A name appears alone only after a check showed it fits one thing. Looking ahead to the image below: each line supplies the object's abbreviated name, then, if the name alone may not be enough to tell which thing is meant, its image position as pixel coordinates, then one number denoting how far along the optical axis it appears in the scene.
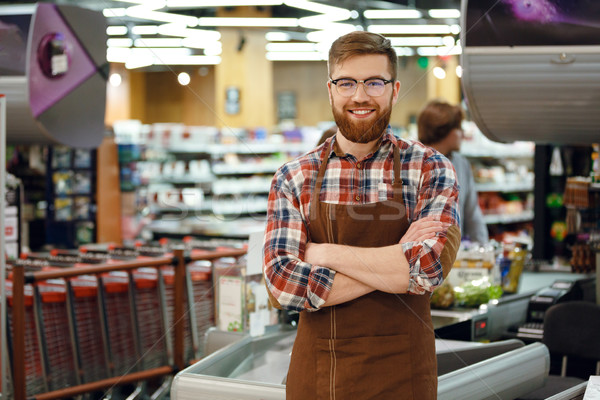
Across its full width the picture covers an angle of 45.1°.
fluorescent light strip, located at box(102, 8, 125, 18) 10.57
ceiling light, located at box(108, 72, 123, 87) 8.63
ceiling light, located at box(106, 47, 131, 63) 14.59
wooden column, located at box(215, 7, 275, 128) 14.46
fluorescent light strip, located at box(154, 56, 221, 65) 15.66
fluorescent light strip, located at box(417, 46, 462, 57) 13.59
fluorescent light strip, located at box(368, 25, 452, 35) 12.13
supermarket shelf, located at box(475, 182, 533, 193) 10.48
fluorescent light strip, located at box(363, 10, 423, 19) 11.52
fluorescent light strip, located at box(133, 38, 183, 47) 13.58
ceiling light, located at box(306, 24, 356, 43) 12.39
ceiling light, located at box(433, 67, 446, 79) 9.30
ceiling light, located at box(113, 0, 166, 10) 9.97
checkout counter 2.41
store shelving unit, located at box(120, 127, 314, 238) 10.18
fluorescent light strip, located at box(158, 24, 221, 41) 12.04
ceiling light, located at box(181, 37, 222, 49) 13.48
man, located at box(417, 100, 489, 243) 4.31
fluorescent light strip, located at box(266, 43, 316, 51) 14.55
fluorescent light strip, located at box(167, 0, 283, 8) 10.10
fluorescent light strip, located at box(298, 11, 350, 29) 11.50
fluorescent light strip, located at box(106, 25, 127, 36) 12.57
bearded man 1.80
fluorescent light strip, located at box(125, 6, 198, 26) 10.40
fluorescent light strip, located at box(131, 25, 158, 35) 12.14
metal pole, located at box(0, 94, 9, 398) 3.42
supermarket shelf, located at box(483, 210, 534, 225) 10.64
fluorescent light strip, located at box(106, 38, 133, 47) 13.73
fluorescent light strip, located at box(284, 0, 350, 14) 10.55
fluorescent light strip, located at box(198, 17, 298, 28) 11.37
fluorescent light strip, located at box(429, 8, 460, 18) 11.17
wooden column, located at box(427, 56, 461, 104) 15.75
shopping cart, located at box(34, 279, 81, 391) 4.46
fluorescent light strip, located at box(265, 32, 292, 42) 13.53
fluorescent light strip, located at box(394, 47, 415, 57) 15.04
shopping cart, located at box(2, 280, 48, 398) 4.34
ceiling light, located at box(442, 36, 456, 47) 12.39
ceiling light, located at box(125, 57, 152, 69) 15.67
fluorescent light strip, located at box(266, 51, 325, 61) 15.70
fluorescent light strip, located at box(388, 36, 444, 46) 13.47
